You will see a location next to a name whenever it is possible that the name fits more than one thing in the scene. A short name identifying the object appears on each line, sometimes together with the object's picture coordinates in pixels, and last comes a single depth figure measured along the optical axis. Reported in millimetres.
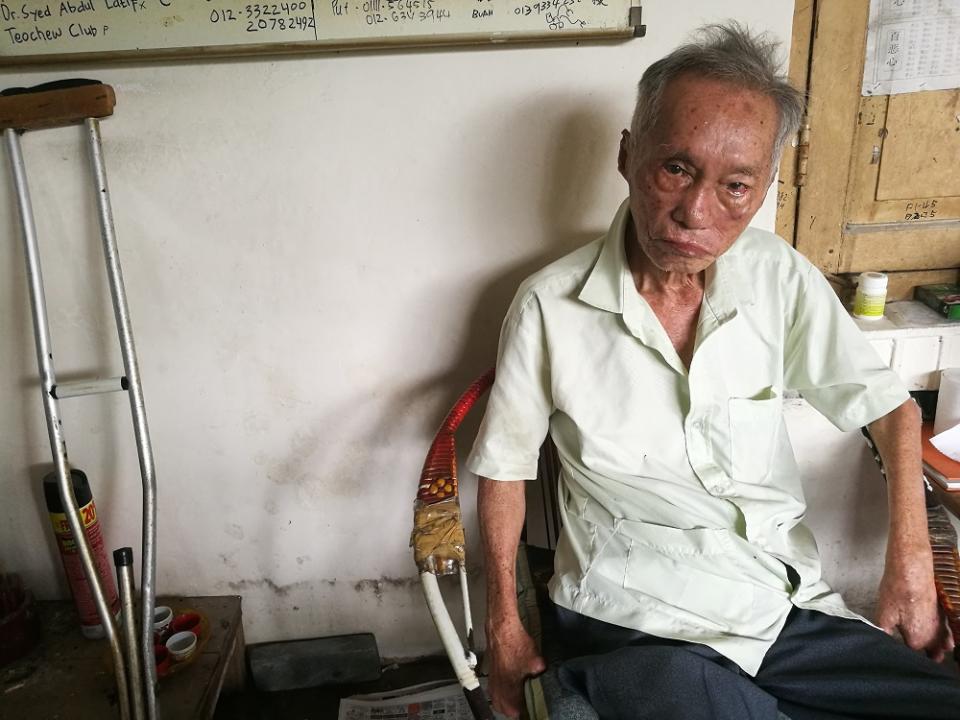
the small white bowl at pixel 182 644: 1479
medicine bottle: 1329
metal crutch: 1168
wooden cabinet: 1247
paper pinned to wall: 1216
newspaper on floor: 1572
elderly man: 1087
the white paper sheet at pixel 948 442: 1272
